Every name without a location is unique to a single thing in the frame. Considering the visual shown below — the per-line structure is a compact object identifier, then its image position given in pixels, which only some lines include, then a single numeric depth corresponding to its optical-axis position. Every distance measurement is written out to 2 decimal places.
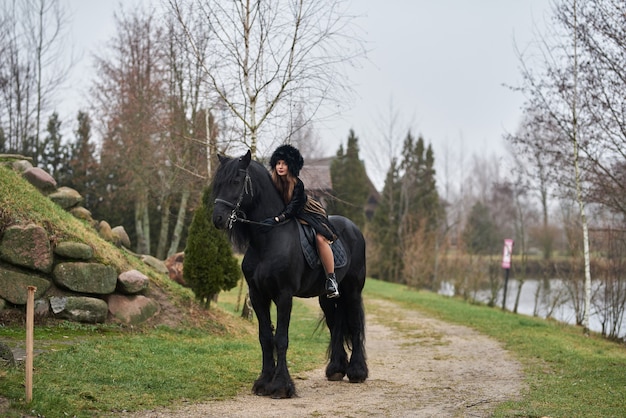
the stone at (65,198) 13.22
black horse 6.70
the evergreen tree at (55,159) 26.45
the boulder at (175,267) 16.95
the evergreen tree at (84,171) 25.93
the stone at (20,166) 12.90
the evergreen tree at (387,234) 40.09
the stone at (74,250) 10.18
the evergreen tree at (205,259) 12.32
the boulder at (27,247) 9.52
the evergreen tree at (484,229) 42.30
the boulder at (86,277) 10.02
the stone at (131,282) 10.76
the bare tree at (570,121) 14.36
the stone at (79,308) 9.80
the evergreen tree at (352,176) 46.48
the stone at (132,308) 10.43
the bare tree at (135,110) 23.14
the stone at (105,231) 13.64
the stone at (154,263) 14.80
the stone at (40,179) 12.78
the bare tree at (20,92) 24.41
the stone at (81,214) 13.62
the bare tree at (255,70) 11.94
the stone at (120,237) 14.18
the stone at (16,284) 9.27
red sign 21.94
